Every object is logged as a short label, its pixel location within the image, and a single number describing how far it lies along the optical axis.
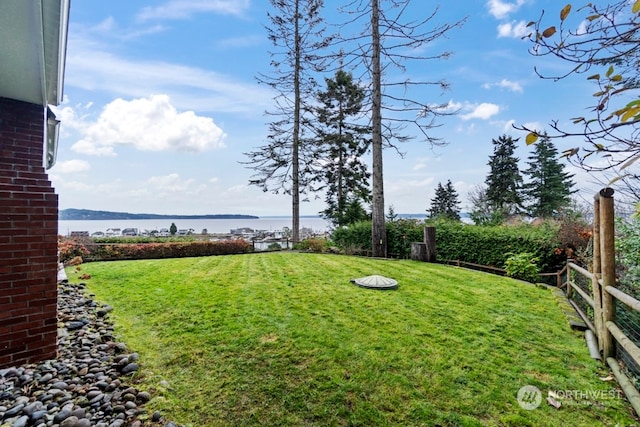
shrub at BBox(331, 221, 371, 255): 12.11
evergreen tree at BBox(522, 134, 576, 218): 27.42
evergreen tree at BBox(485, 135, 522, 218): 27.70
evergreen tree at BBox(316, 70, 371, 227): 18.84
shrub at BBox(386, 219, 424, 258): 10.48
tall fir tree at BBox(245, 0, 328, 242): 15.77
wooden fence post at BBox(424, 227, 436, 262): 9.45
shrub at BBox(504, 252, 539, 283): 7.18
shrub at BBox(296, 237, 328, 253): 13.40
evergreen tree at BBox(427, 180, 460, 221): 33.28
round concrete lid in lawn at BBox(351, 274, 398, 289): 5.88
